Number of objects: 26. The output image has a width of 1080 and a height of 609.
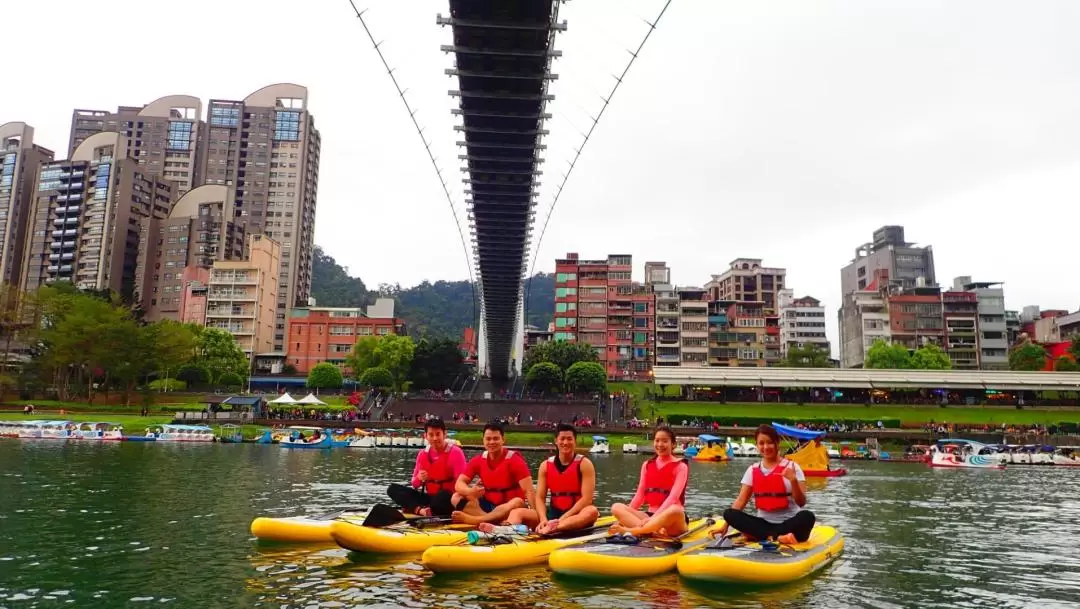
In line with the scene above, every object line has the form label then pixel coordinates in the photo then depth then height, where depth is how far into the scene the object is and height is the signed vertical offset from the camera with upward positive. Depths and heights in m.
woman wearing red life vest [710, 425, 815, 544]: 11.20 -1.46
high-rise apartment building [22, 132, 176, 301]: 118.88 +28.05
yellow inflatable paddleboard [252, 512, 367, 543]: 13.11 -2.34
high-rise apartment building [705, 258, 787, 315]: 132.38 +21.49
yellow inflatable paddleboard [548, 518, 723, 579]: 10.41 -2.21
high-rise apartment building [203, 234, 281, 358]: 104.75 +13.36
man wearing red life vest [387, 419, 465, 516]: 13.18 -1.44
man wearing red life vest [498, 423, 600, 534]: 12.02 -1.47
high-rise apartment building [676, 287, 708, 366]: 106.94 +10.40
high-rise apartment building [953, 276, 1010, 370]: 104.44 +11.25
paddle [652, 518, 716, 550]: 11.49 -2.13
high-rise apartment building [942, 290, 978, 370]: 105.12 +10.97
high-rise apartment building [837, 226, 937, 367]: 110.00 +22.73
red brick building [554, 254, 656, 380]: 106.88 +12.53
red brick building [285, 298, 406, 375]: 106.94 +8.84
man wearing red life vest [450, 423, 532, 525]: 12.52 -1.47
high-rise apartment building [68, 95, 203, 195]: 138.12 +46.31
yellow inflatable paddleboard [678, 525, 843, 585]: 10.32 -2.21
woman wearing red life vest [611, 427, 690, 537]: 11.62 -1.50
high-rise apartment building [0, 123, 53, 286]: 128.75 +33.30
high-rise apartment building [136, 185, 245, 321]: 117.94 +23.38
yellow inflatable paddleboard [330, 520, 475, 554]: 11.78 -2.21
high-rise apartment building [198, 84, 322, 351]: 137.25 +42.76
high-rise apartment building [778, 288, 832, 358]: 123.81 +13.57
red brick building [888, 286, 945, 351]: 106.56 +12.62
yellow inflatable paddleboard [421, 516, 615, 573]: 10.61 -2.25
